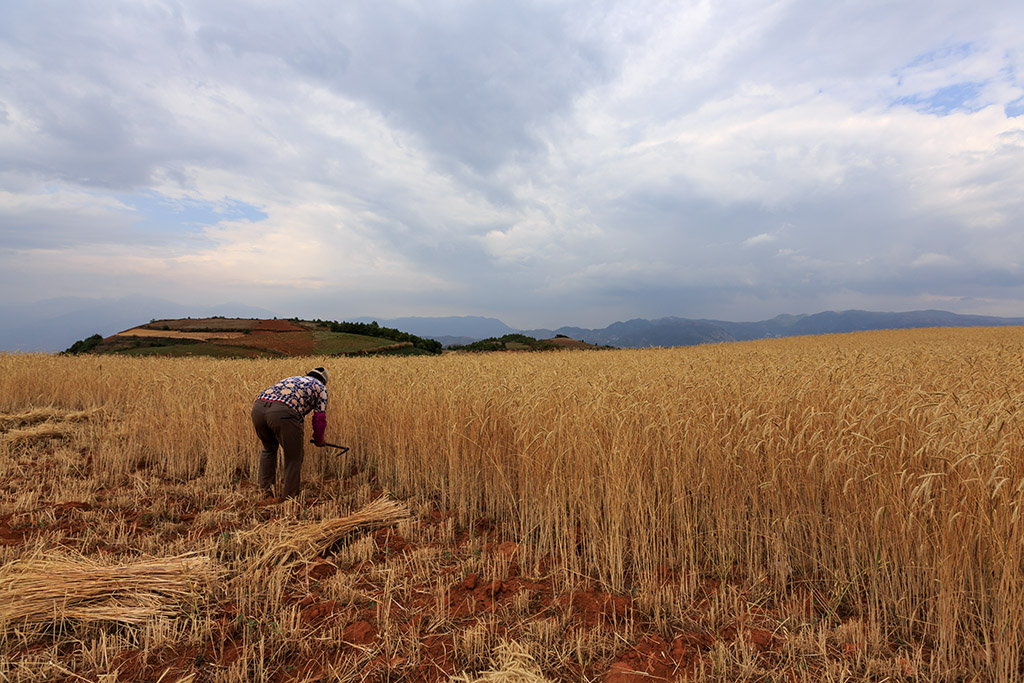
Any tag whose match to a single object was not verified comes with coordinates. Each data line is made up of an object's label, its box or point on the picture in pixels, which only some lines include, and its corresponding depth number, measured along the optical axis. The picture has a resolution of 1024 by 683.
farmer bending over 4.87
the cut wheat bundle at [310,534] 3.33
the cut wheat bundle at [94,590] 2.59
